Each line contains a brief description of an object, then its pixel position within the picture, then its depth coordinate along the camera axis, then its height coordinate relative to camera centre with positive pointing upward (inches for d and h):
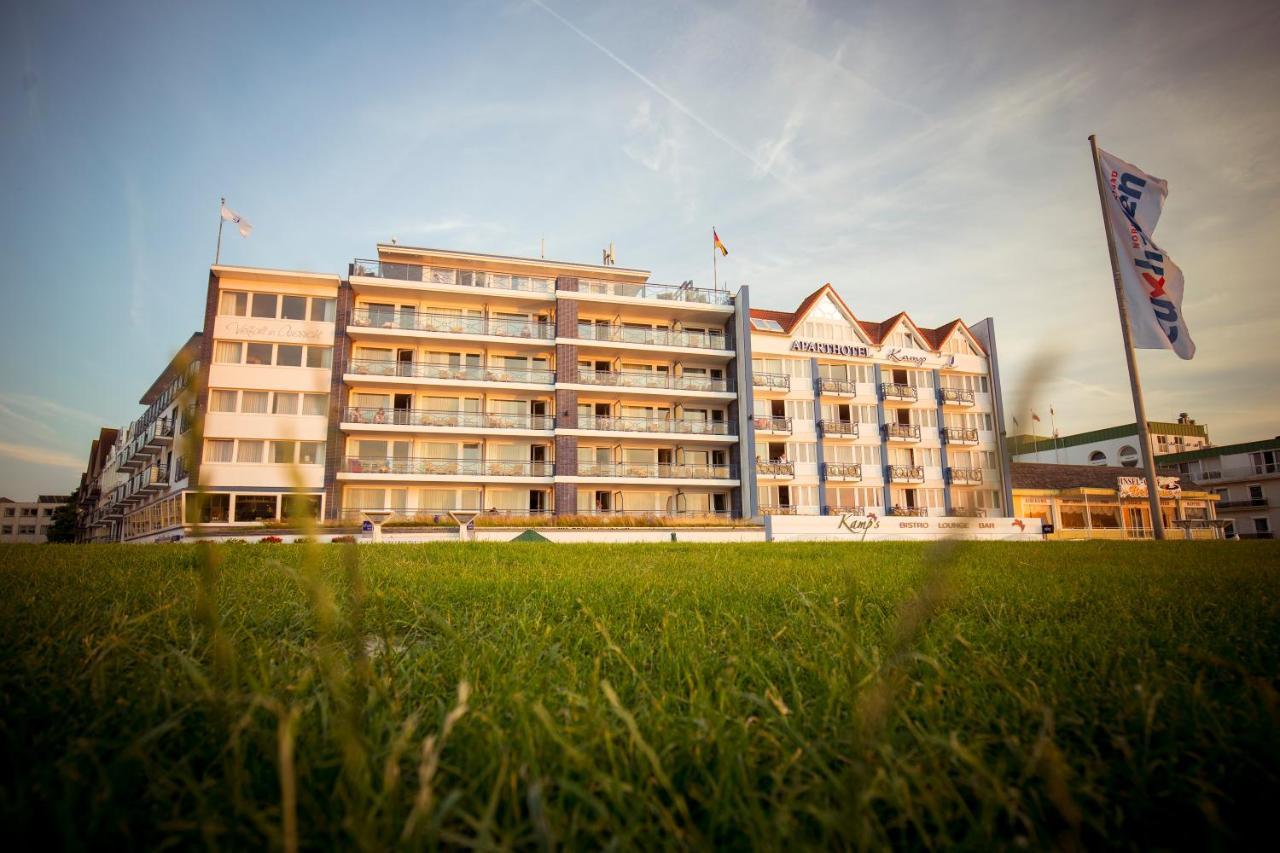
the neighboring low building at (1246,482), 2249.0 +150.3
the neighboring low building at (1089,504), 1720.0 +62.9
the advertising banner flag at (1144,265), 644.7 +258.3
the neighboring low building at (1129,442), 2418.8 +330.1
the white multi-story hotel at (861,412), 1581.0 +293.9
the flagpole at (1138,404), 655.8 +124.6
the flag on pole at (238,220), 1076.6 +515.4
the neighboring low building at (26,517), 4648.1 +149.4
